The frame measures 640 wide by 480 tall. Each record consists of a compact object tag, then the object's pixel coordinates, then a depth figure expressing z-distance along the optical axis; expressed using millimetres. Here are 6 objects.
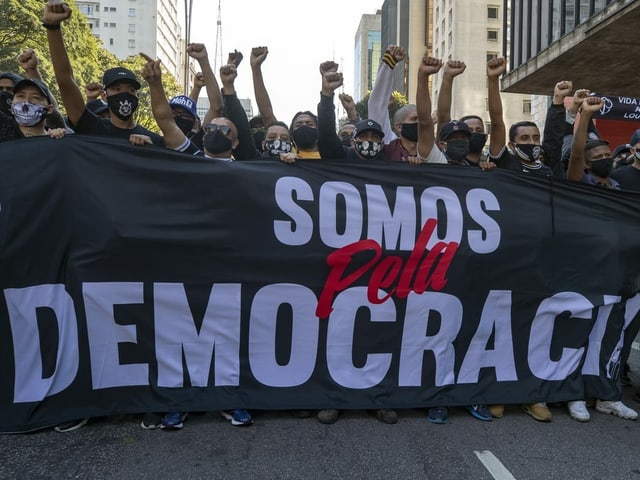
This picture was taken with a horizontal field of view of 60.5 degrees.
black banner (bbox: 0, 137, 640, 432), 3158
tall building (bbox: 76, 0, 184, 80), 96188
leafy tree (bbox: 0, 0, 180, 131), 18438
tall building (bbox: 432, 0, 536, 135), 48719
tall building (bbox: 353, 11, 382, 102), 110188
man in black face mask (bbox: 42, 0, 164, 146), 3286
